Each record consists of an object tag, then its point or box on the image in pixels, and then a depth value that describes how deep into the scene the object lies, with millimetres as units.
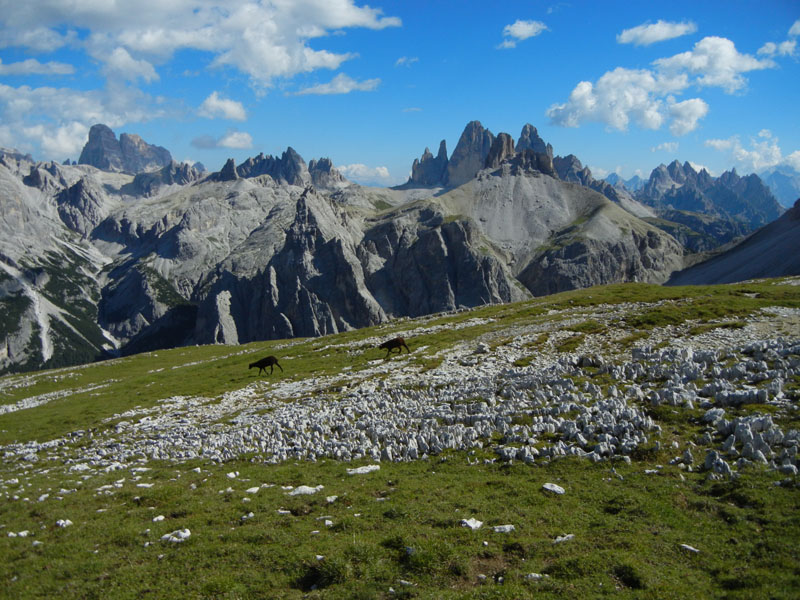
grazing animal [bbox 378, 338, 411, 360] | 47938
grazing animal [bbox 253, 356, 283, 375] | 50188
